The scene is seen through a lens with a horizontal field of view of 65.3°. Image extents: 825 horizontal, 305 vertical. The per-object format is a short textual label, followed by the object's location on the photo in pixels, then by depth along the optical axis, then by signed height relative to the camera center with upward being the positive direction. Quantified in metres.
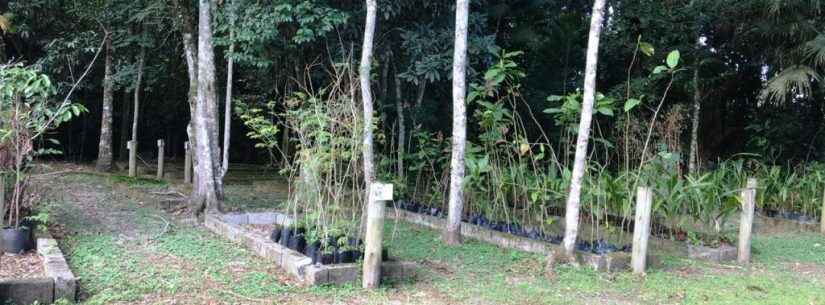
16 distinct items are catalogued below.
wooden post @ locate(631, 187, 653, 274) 5.12 -0.63
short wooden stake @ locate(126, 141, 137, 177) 10.43 -0.61
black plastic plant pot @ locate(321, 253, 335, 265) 4.50 -0.90
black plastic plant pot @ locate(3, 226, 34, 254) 4.78 -0.95
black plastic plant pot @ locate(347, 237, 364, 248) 4.80 -0.83
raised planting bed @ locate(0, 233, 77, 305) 3.63 -0.99
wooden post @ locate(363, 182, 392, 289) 4.32 -0.65
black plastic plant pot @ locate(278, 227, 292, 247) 5.16 -0.87
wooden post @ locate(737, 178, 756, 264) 5.83 -0.65
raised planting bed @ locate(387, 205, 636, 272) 5.20 -0.95
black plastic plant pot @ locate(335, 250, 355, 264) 4.54 -0.89
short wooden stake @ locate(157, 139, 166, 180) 10.80 -0.58
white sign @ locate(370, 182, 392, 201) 4.31 -0.39
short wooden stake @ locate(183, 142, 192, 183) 10.24 -0.70
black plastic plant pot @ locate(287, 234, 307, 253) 4.95 -0.88
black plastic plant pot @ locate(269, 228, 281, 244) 5.36 -0.91
